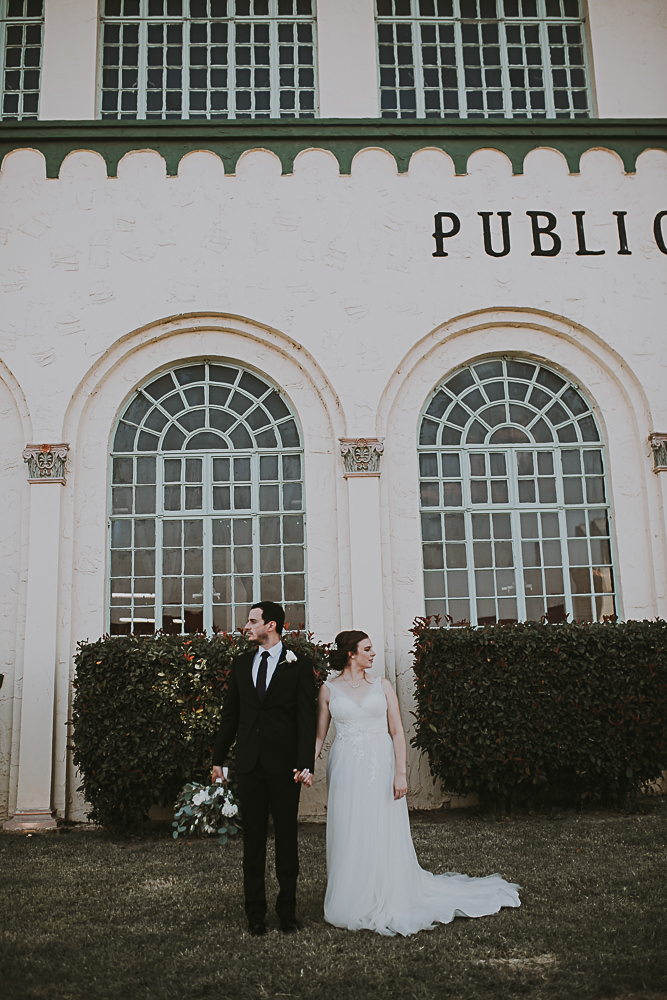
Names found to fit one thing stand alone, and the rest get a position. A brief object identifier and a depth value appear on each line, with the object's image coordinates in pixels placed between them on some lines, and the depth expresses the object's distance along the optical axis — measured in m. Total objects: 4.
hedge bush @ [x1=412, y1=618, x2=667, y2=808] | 8.34
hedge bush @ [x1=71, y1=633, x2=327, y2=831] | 8.06
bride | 5.32
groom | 5.20
